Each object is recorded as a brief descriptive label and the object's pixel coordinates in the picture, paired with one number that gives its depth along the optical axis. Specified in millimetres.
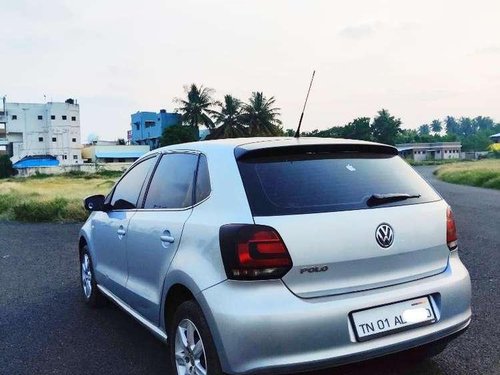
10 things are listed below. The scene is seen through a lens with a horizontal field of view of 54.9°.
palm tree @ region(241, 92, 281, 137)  61344
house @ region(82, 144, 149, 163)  74562
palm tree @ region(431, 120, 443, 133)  174375
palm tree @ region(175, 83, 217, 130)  64500
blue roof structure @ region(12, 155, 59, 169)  63969
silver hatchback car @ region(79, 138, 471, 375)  2344
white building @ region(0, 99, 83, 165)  67062
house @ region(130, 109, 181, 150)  70125
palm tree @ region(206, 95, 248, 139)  61759
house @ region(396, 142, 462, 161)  96438
